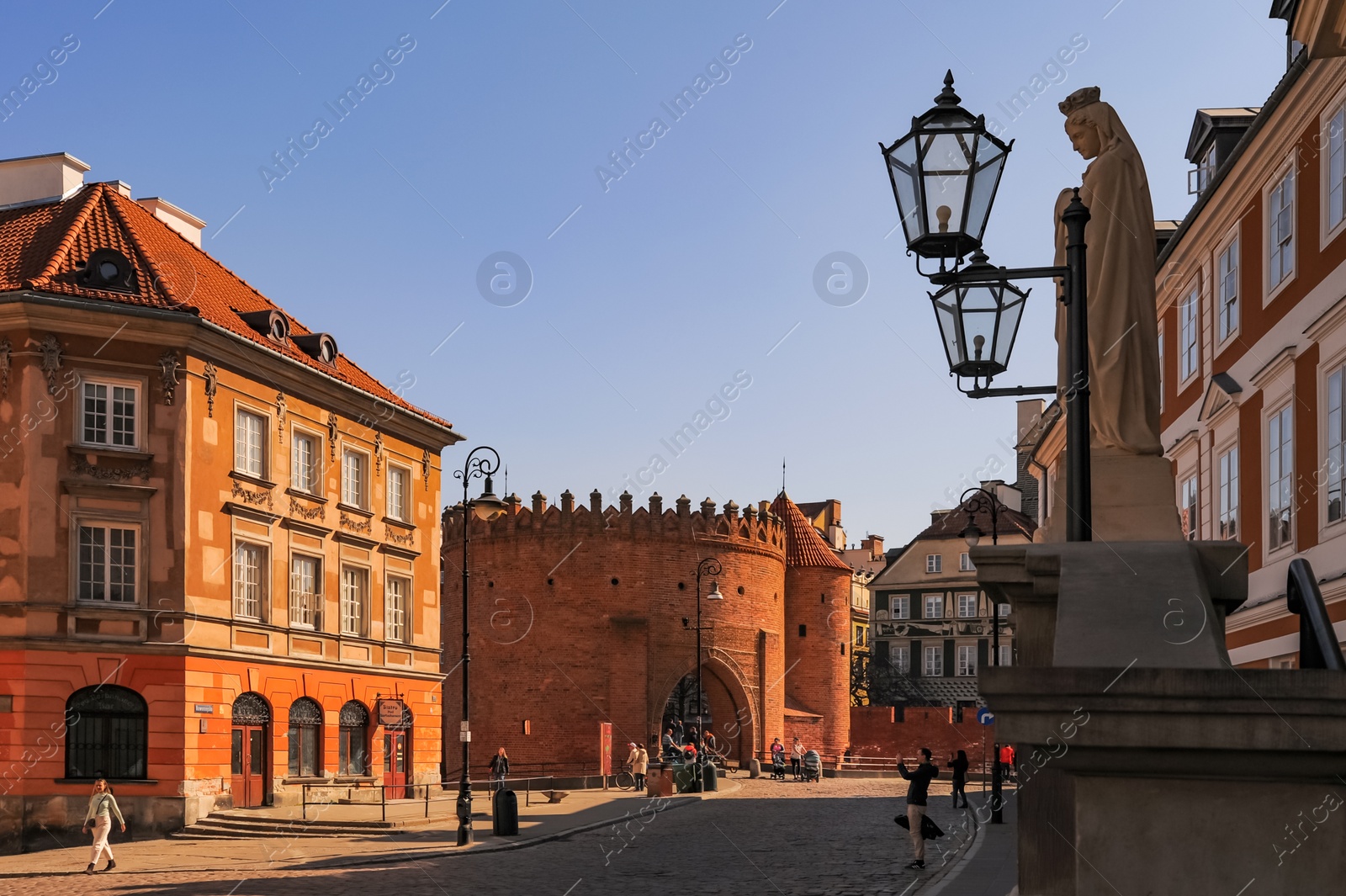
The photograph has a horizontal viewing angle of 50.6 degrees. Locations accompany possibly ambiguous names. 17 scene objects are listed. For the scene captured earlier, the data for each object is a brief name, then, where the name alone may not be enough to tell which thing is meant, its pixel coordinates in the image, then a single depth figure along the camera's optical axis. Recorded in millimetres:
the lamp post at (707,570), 55881
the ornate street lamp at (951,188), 6355
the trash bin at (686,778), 41312
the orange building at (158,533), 27688
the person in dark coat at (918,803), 20150
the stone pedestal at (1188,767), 3314
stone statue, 5359
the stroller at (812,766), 53875
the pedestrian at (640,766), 45969
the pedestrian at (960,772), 33500
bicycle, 47281
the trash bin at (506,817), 27094
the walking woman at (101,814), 21641
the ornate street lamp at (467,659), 25406
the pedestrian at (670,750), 47625
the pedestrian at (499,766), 43406
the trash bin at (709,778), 42688
